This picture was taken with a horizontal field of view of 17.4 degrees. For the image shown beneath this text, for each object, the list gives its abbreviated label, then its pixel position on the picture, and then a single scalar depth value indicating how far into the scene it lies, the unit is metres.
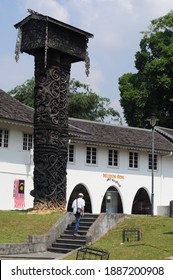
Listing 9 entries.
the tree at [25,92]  61.47
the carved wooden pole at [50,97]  25.27
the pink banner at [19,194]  34.53
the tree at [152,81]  51.50
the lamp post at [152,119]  30.50
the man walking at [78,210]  21.53
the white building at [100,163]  34.50
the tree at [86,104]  62.75
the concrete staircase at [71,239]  20.72
